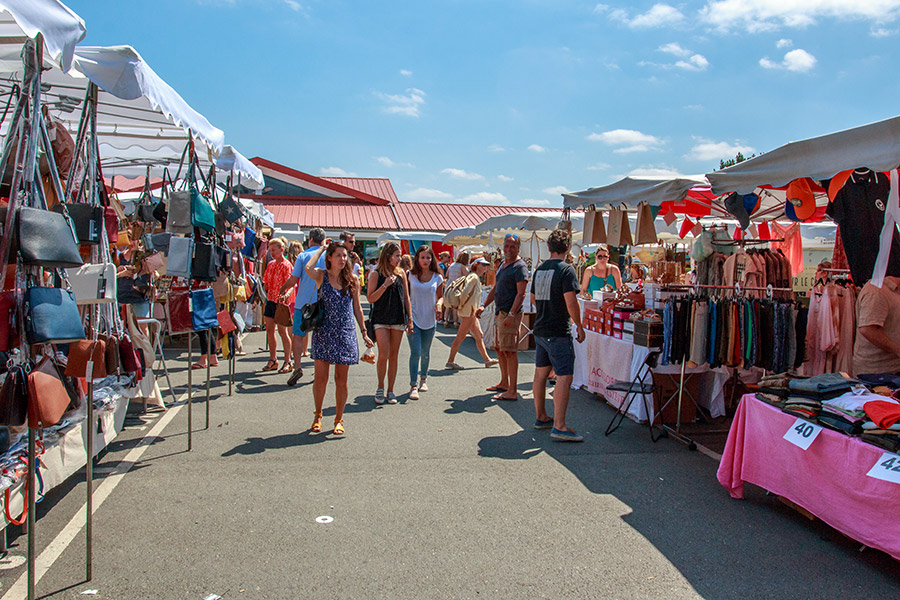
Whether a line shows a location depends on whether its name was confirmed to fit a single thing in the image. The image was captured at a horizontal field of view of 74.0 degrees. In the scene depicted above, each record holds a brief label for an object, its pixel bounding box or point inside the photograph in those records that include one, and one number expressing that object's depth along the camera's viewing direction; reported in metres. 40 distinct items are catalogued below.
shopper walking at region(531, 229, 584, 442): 5.54
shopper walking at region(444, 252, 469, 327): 13.33
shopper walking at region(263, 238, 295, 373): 8.67
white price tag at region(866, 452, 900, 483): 3.14
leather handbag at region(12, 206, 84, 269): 2.65
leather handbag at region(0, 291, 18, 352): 2.71
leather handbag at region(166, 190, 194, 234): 5.07
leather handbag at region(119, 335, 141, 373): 3.59
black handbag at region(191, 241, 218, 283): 5.16
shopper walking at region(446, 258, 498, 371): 8.99
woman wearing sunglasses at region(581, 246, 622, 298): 10.23
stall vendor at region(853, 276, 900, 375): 4.74
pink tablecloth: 3.26
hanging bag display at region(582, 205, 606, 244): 8.37
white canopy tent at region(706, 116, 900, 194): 3.77
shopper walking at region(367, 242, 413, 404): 6.48
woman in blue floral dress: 5.43
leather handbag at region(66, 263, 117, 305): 3.36
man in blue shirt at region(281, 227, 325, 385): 6.98
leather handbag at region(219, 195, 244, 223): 6.29
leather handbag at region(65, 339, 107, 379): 3.09
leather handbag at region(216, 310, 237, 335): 6.05
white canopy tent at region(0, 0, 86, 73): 2.63
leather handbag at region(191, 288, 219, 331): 5.36
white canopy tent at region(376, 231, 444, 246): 23.53
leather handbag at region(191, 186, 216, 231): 5.11
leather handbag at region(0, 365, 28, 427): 2.72
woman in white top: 7.14
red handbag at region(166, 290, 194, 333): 5.41
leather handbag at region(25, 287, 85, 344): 2.72
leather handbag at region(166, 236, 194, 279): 5.01
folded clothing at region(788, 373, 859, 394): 3.95
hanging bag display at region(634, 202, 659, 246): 7.74
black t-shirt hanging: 4.64
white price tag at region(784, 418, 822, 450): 3.69
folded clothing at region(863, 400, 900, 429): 3.35
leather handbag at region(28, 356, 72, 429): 2.76
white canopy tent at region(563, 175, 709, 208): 6.36
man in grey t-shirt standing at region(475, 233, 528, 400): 6.81
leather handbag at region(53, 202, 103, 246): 3.47
